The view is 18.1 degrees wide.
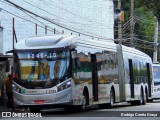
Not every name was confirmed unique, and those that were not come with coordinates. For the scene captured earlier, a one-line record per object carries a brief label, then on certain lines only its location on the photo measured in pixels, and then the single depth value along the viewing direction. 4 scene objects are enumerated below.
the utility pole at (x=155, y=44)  54.33
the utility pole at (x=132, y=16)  46.11
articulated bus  20.02
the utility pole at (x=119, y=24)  41.18
